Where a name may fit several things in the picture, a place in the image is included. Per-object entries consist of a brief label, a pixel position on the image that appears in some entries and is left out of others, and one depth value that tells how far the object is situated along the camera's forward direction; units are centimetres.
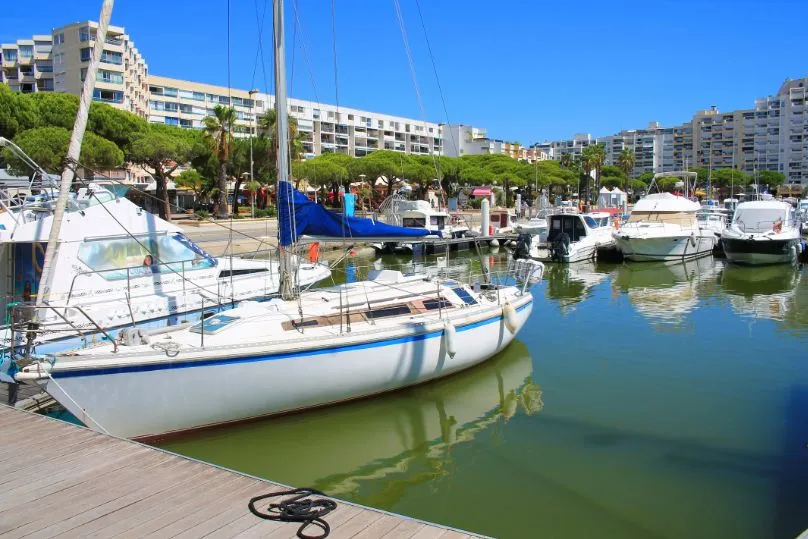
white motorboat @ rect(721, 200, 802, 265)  3112
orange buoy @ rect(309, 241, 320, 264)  2349
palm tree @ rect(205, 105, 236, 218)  4722
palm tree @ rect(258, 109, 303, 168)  4773
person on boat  1479
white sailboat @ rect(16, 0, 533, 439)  928
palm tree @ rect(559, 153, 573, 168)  10875
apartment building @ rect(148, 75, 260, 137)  8538
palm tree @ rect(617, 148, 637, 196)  9419
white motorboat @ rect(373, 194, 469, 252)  3969
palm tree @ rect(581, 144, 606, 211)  8546
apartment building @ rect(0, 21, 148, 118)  7081
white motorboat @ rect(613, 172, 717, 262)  3362
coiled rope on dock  572
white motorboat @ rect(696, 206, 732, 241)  4066
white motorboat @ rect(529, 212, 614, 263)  3391
